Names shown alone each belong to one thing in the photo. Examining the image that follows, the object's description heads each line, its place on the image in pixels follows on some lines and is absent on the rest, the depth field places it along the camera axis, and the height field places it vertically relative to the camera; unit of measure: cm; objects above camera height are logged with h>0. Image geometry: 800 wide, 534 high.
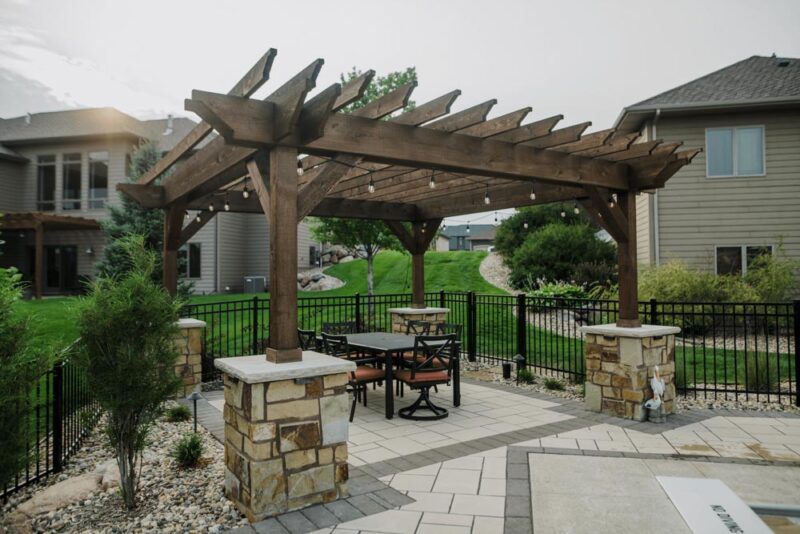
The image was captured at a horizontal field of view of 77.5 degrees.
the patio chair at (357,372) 591 -118
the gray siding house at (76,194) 1780 +307
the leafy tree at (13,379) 309 -65
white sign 291 -152
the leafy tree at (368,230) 1255 +119
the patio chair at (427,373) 575 -116
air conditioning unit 1847 -27
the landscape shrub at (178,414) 579 -161
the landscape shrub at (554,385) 716 -157
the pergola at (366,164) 370 +120
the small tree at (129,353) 342 -53
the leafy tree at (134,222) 1320 +151
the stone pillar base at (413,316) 965 -78
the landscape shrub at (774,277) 1068 -4
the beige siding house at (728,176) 1160 +236
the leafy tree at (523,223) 1988 +216
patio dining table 584 -88
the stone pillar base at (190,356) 702 -112
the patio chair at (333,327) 769 -81
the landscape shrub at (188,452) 430 -152
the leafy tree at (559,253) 1535 +70
